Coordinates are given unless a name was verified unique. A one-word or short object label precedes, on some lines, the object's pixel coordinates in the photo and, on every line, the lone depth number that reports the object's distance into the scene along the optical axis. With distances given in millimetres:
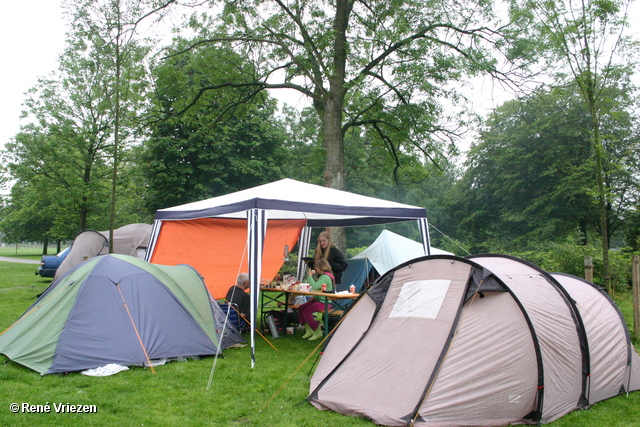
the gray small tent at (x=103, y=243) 13148
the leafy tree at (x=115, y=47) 10094
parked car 14102
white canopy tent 5438
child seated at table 6578
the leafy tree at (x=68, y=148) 17141
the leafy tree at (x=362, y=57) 10977
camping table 6008
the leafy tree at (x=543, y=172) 19547
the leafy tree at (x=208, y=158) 19250
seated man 6637
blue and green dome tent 4754
